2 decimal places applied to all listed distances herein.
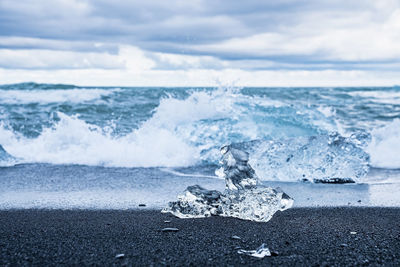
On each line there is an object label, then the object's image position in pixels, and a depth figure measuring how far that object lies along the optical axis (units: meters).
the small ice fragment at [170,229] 2.60
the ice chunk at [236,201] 2.92
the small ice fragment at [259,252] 2.11
